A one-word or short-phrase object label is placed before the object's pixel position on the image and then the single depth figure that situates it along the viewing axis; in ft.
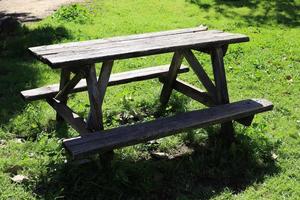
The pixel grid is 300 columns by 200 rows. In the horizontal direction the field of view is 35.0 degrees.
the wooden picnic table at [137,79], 12.88
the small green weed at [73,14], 32.95
